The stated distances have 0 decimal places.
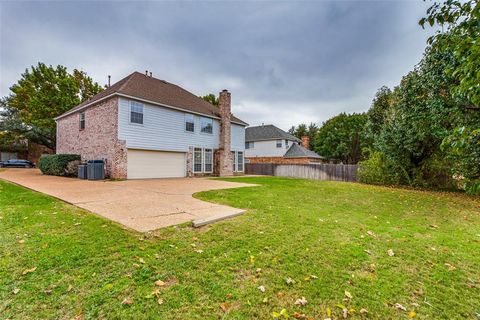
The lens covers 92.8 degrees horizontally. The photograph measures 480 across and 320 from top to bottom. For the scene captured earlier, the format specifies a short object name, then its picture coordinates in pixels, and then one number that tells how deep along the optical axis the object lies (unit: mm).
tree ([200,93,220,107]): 33688
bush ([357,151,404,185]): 14422
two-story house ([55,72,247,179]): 13570
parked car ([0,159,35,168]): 26578
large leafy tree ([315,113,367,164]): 35031
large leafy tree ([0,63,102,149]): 23828
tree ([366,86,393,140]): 15086
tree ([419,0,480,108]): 1858
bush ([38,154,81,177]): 14641
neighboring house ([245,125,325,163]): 30844
